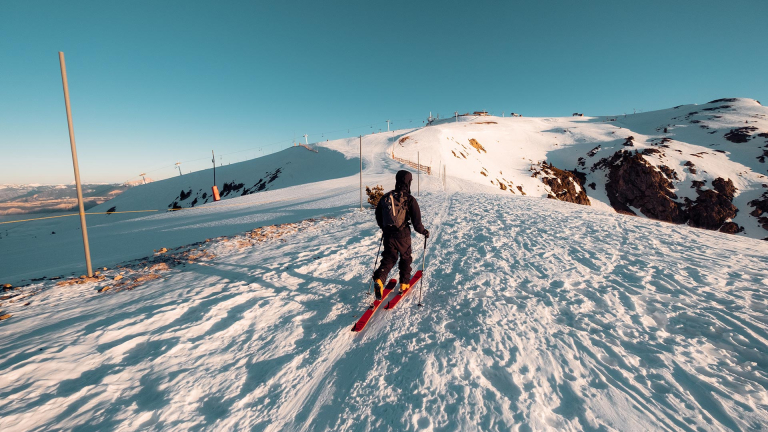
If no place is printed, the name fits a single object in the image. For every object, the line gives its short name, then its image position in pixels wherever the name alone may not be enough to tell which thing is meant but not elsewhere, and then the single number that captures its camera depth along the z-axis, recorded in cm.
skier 455
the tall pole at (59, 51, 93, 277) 546
